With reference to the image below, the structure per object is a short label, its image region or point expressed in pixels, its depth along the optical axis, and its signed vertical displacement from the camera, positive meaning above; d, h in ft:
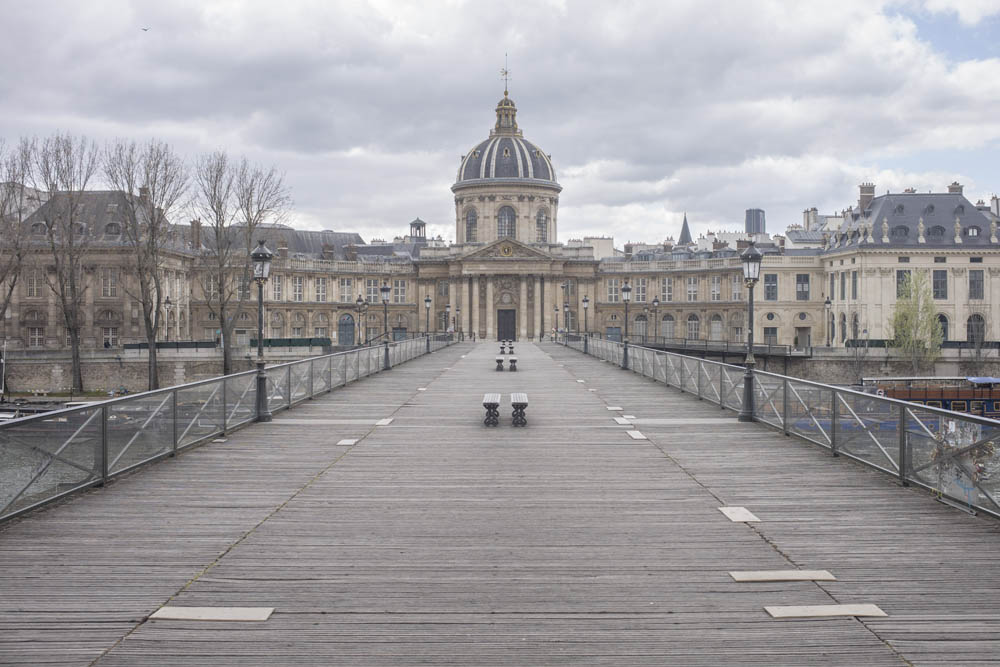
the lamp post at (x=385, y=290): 129.45 +3.42
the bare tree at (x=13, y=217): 150.61 +17.78
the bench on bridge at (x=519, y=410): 53.11 -6.28
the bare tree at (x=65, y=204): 160.97 +21.60
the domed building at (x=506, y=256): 295.28 +19.57
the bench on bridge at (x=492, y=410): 53.01 -6.28
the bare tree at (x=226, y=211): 168.55 +21.17
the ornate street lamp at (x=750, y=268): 61.46 +3.09
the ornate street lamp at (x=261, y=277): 55.21 +2.63
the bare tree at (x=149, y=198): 161.38 +22.37
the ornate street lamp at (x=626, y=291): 127.57 +2.87
